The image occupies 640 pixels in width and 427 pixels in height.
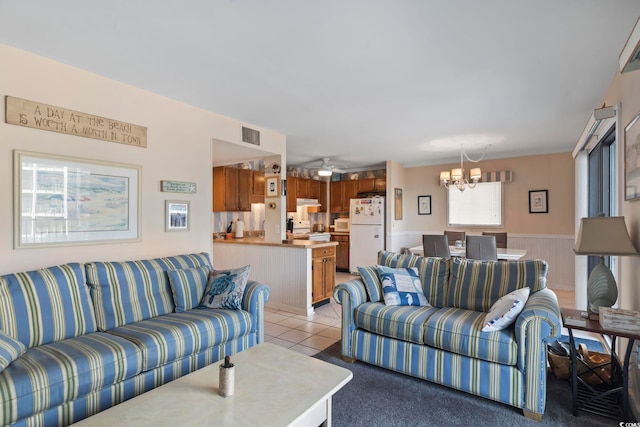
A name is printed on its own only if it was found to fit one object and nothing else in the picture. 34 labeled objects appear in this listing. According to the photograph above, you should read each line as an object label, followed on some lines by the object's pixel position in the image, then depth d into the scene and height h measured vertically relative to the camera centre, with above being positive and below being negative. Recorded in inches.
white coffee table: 56.4 -34.0
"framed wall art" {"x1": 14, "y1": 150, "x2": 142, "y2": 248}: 96.1 +4.4
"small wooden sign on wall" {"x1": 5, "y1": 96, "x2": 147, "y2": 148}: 94.7 +28.9
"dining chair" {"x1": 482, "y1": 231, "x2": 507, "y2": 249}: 211.3 -14.8
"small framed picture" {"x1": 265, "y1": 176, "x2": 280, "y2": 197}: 189.6 +16.6
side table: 79.4 -44.9
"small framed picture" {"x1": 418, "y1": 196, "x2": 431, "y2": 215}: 285.1 +9.3
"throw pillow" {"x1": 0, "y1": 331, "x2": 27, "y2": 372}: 68.1 -28.6
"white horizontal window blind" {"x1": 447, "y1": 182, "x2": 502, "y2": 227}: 255.8 +8.5
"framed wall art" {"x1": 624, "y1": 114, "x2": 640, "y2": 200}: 81.7 +14.5
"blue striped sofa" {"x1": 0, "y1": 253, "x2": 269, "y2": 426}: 68.9 -31.4
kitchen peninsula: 173.8 -27.6
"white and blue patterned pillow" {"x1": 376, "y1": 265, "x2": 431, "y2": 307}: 116.5 -24.9
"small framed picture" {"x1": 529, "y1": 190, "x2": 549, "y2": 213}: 236.1 +10.8
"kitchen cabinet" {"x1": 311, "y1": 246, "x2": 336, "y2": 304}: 180.1 -31.7
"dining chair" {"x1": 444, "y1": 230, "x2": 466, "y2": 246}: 222.4 -13.1
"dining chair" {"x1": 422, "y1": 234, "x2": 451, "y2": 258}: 184.2 -16.7
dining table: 178.2 -20.2
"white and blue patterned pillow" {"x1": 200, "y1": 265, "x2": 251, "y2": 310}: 113.7 -25.6
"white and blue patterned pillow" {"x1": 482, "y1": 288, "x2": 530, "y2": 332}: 89.4 -26.0
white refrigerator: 275.3 -12.6
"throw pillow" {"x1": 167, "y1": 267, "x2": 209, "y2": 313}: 113.3 -24.6
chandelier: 202.5 +26.2
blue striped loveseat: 84.7 -32.4
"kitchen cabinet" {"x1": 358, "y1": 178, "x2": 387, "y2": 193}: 293.1 +27.6
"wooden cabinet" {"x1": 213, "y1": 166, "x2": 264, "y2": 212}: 224.7 +18.1
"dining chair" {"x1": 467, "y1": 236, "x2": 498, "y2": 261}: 171.2 -16.2
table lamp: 82.4 -7.5
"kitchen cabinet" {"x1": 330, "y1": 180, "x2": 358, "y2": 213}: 312.0 +20.5
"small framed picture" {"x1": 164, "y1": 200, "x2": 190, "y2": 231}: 132.5 +0.0
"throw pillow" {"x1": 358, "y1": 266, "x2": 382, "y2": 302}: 120.8 -24.0
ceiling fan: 253.6 +37.9
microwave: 313.1 -7.7
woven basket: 95.7 -43.7
